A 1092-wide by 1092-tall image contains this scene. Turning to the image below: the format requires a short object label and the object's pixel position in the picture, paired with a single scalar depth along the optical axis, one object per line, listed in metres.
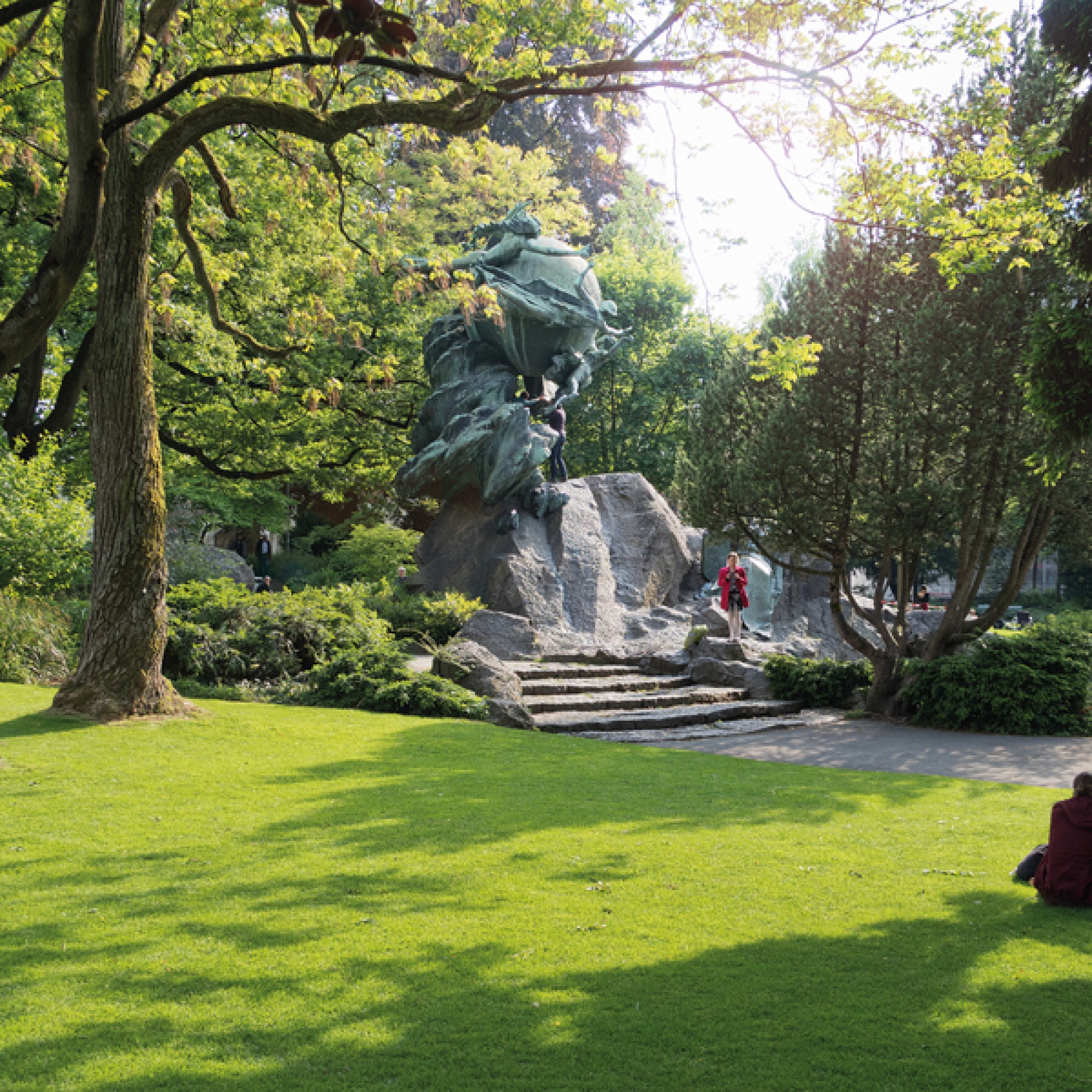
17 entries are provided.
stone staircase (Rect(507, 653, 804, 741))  13.58
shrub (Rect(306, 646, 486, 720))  13.02
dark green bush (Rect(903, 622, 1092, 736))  14.05
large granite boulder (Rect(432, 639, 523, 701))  13.71
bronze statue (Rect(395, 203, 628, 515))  18.95
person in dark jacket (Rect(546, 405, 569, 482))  20.61
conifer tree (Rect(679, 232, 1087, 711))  14.08
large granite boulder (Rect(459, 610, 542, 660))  16.72
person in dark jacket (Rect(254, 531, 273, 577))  34.59
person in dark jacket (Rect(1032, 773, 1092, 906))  5.73
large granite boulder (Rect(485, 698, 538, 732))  12.86
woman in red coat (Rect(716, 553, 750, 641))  18.48
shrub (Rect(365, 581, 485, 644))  17.08
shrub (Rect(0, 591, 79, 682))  13.12
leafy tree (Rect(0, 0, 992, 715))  8.84
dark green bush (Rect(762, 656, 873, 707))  16.11
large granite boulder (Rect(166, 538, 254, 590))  21.89
